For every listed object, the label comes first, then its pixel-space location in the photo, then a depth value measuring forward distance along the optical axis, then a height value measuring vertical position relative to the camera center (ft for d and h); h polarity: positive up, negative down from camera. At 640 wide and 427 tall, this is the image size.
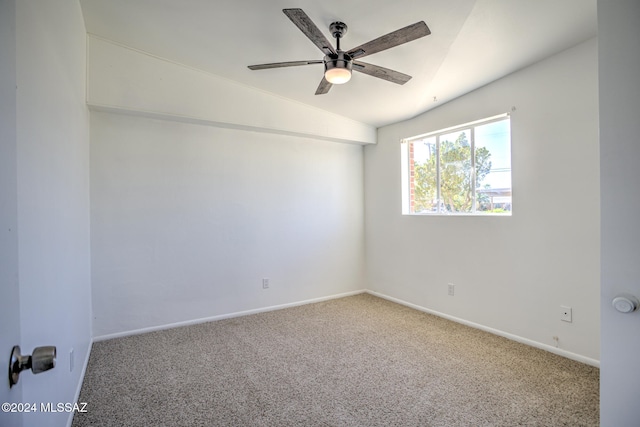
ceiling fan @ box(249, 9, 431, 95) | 6.03 +3.49
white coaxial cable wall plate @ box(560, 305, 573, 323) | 8.52 -2.88
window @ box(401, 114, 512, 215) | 10.27 +1.48
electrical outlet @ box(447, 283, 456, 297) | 11.67 -2.94
